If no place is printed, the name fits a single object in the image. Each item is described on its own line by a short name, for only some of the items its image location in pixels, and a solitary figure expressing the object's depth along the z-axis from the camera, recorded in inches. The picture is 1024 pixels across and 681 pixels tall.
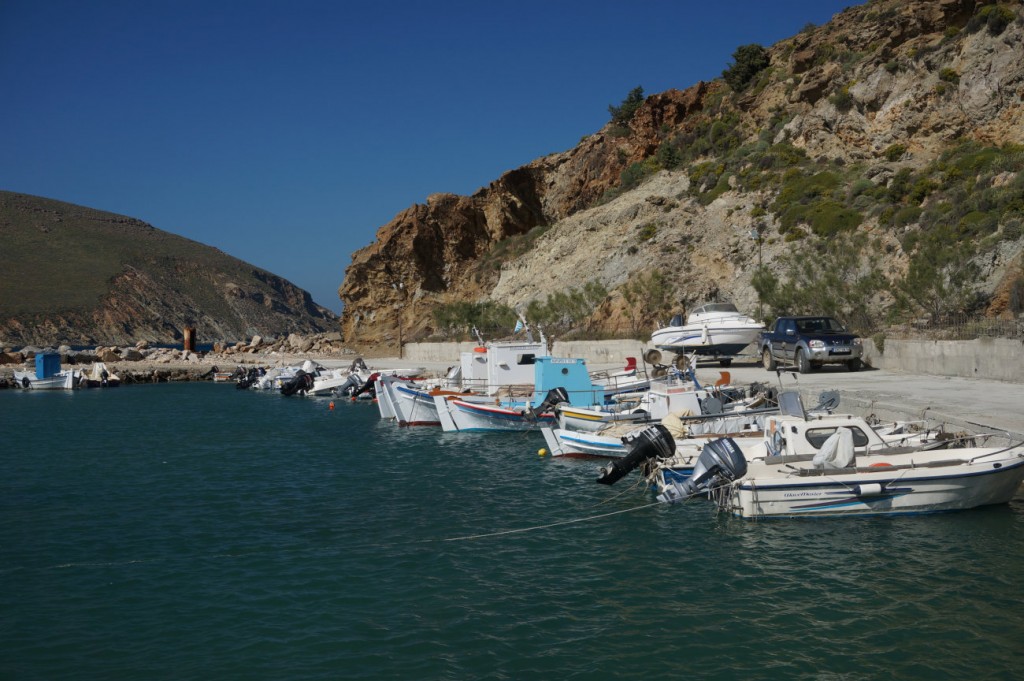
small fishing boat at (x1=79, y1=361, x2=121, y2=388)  2442.2
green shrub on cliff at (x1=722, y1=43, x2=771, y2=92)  3230.8
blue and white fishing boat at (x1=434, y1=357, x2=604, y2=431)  985.5
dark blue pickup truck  1083.9
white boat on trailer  1290.6
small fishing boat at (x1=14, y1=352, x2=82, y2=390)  2374.5
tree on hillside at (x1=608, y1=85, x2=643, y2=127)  3762.3
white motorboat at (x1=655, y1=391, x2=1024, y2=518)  522.9
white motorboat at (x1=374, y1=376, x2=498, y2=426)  1157.1
